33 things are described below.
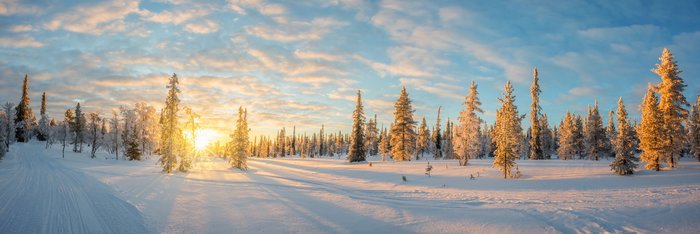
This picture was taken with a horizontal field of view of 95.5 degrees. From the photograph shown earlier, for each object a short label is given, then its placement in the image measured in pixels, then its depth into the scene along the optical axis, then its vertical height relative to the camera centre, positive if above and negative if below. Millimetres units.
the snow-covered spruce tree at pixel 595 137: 57531 +1976
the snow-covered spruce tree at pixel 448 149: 74125 -1061
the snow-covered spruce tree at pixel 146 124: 68000 +3185
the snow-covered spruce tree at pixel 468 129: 38594 +2054
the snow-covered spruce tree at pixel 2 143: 37228 -1014
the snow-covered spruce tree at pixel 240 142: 42406 -251
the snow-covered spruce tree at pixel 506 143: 26703 +250
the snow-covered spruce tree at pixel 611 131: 69206 +3935
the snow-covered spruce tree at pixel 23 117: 78881 +4637
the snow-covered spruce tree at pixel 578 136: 63656 +2319
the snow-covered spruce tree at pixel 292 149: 129125 -3415
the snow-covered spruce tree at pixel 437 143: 76875 +340
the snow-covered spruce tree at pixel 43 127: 90125 +2536
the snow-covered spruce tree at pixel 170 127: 34625 +1290
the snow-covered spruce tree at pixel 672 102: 27219 +4204
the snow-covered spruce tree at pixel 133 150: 57781 -2206
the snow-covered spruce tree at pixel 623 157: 23375 -659
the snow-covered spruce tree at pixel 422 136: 81412 +2082
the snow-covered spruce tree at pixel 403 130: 49938 +2147
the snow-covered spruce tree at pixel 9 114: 62844 +4344
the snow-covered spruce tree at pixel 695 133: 41688 +2298
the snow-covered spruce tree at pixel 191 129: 40588 +1367
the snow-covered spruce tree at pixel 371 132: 76419 +2932
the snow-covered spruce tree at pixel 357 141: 52219 +282
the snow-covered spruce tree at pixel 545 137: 75744 +2281
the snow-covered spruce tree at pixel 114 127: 62172 +2106
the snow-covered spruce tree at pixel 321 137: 118388 +1869
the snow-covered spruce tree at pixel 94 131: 60344 +1501
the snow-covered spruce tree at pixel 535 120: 41844 +3490
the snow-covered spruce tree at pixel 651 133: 25984 +1366
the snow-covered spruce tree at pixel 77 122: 62356 +2888
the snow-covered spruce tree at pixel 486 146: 97988 -207
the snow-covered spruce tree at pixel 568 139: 63700 +1636
